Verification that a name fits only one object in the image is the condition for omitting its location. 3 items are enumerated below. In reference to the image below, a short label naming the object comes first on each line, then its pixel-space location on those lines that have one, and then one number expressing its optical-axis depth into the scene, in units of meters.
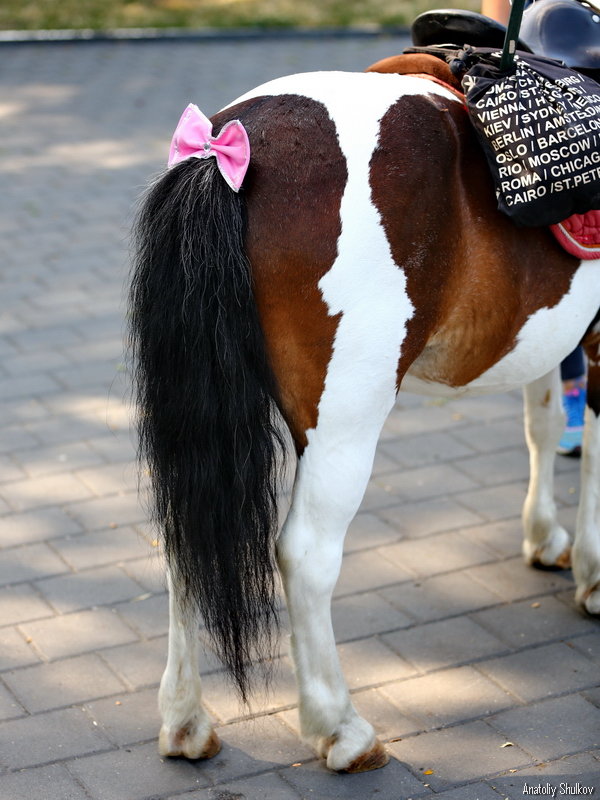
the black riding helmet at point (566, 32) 5.53
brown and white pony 4.44
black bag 4.65
